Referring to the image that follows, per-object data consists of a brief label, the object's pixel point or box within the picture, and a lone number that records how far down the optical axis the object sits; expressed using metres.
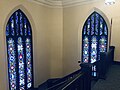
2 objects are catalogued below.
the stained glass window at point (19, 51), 3.43
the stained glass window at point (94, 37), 4.19
